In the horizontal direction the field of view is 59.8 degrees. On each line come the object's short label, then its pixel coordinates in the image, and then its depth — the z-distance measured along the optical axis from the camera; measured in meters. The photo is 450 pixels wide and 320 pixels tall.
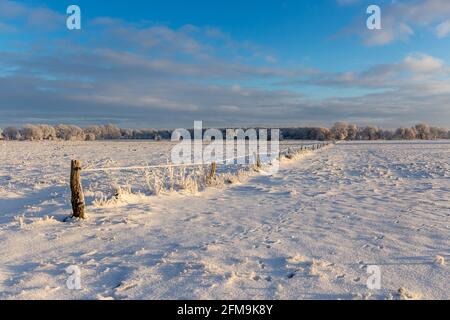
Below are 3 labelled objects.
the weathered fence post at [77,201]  8.48
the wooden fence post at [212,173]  14.16
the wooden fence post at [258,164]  19.74
